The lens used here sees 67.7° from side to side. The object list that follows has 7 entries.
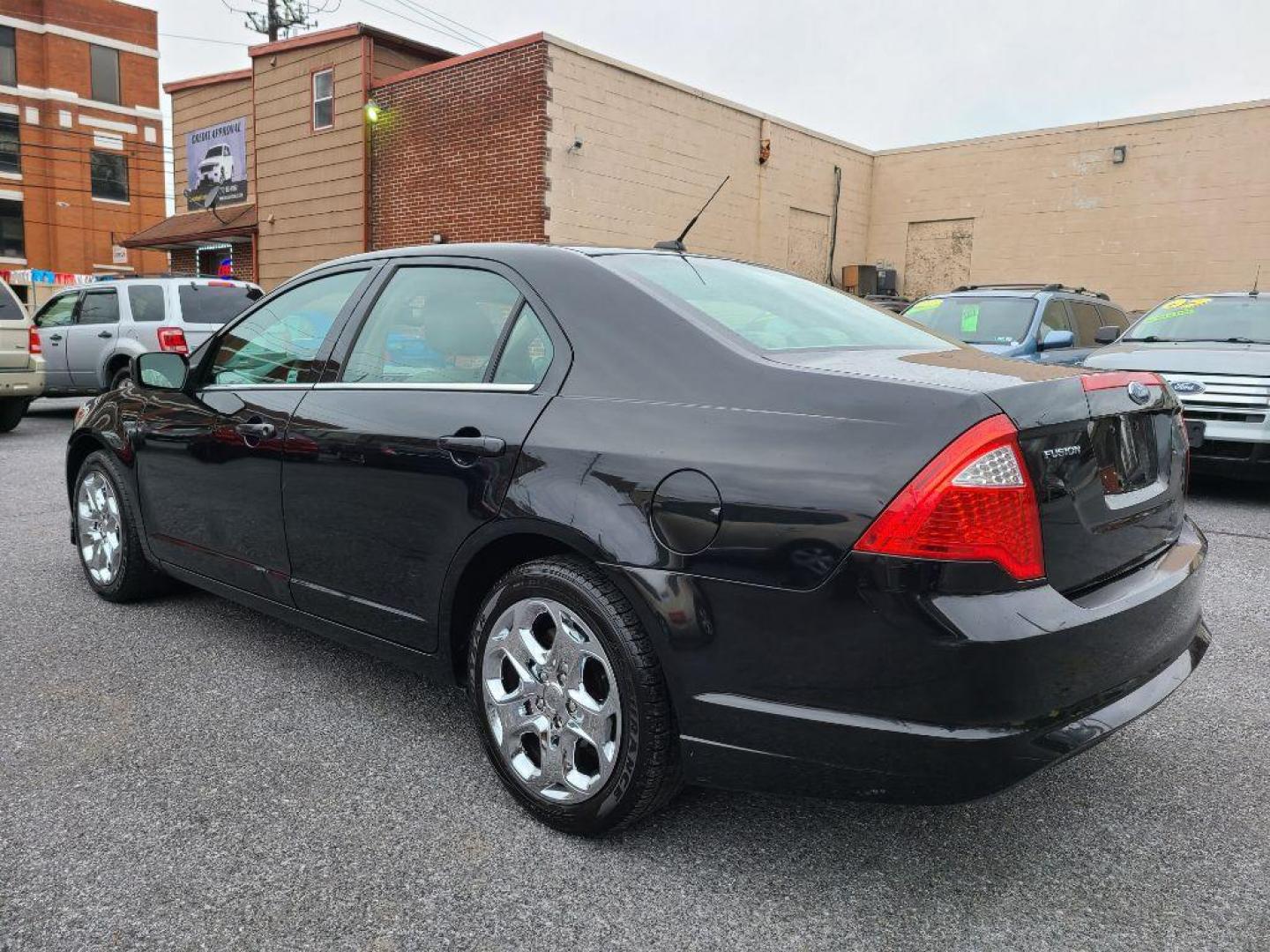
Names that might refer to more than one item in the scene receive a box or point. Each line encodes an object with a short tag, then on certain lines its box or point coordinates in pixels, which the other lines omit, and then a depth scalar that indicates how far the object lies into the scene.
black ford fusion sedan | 1.93
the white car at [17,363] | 10.47
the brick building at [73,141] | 37.22
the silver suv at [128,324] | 11.02
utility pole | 33.84
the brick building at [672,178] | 14.37
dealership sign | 20.23
